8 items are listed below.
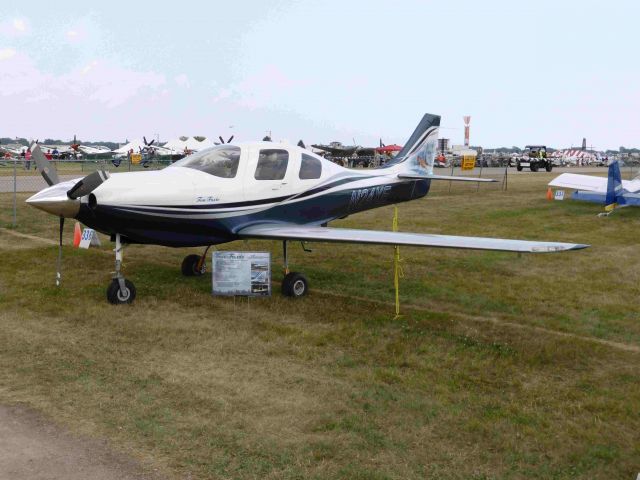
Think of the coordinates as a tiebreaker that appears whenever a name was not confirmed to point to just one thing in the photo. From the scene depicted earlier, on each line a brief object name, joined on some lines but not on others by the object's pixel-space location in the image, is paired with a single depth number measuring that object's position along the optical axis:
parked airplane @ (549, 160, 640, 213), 19.44
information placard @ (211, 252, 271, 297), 9.38
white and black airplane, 8.31
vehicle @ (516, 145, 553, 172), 50.23
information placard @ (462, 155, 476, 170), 32.08
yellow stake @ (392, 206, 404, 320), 8.64
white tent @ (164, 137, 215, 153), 71.38
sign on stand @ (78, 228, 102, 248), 10.87
